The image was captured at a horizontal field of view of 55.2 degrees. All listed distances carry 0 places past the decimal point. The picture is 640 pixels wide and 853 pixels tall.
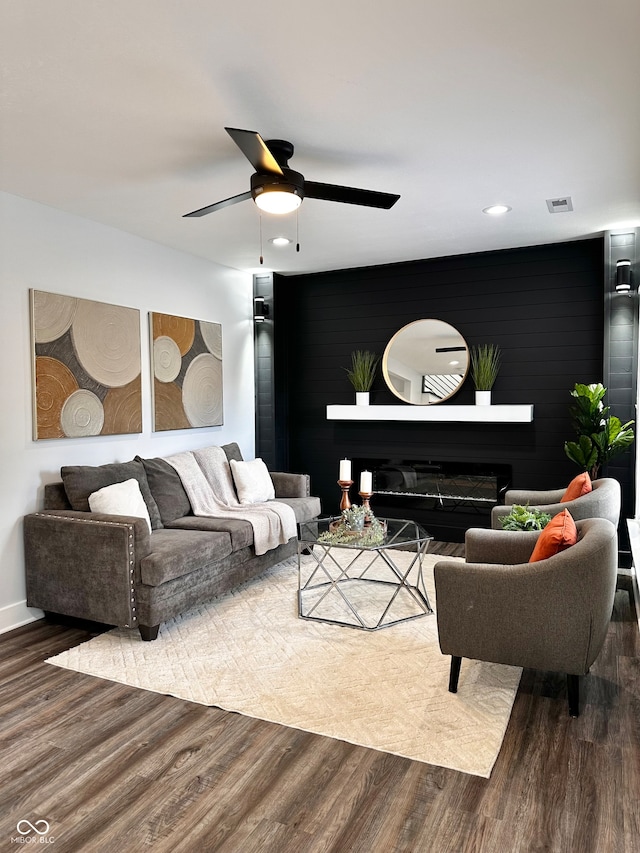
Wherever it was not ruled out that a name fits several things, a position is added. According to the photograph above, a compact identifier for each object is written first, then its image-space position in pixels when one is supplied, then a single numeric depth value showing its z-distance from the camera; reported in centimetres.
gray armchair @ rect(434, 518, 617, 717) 249
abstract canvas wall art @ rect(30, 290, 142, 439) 392
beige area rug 251
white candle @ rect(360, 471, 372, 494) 406
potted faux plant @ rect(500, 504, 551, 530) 344
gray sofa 341
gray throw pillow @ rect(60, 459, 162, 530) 387
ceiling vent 399
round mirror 567
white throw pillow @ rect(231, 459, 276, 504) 504
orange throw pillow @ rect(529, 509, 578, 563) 267
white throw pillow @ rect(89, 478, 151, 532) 380
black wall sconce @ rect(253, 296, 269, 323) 615
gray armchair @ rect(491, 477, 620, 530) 352
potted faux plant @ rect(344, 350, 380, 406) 598
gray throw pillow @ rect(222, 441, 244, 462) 543
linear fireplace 560
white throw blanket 443
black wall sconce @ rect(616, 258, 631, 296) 467
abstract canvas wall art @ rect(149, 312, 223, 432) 496
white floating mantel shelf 526
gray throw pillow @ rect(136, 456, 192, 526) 443
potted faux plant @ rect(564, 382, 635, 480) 453
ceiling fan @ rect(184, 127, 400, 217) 287
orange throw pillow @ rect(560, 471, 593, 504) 389
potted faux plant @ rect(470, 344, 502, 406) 540
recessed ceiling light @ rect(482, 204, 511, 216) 411
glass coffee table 372
